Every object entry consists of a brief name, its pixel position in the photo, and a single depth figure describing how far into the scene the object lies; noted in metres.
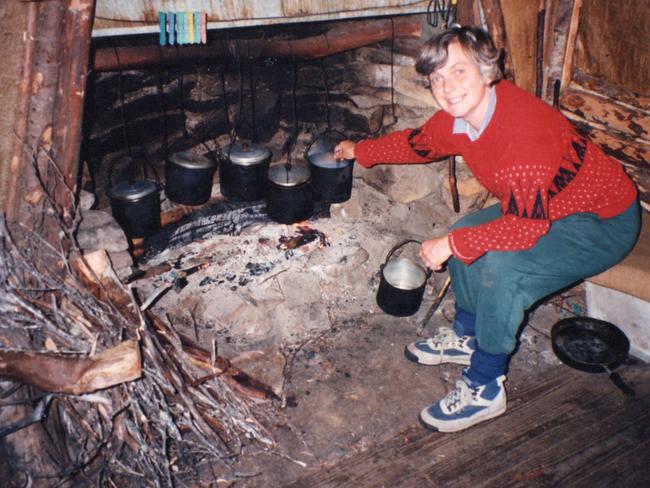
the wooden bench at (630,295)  2.79
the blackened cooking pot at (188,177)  3.04
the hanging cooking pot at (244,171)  3.12
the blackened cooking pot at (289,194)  3.16
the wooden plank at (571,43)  3.21
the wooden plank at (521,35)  3.21
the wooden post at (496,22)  3.11
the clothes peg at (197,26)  2.71
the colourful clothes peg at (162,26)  2.65
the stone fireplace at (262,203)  3.15
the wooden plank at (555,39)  3.26
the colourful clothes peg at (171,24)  2.68
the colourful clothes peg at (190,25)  2.70
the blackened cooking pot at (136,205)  2.88
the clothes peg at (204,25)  2.73
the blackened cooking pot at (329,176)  3.29
